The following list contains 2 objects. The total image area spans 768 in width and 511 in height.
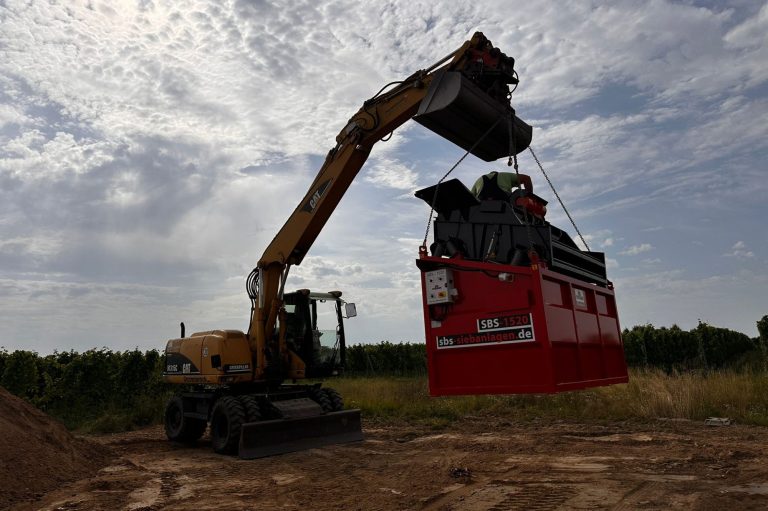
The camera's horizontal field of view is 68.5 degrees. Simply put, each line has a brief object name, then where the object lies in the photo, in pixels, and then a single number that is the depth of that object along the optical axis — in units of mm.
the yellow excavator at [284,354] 9266
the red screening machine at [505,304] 4844
